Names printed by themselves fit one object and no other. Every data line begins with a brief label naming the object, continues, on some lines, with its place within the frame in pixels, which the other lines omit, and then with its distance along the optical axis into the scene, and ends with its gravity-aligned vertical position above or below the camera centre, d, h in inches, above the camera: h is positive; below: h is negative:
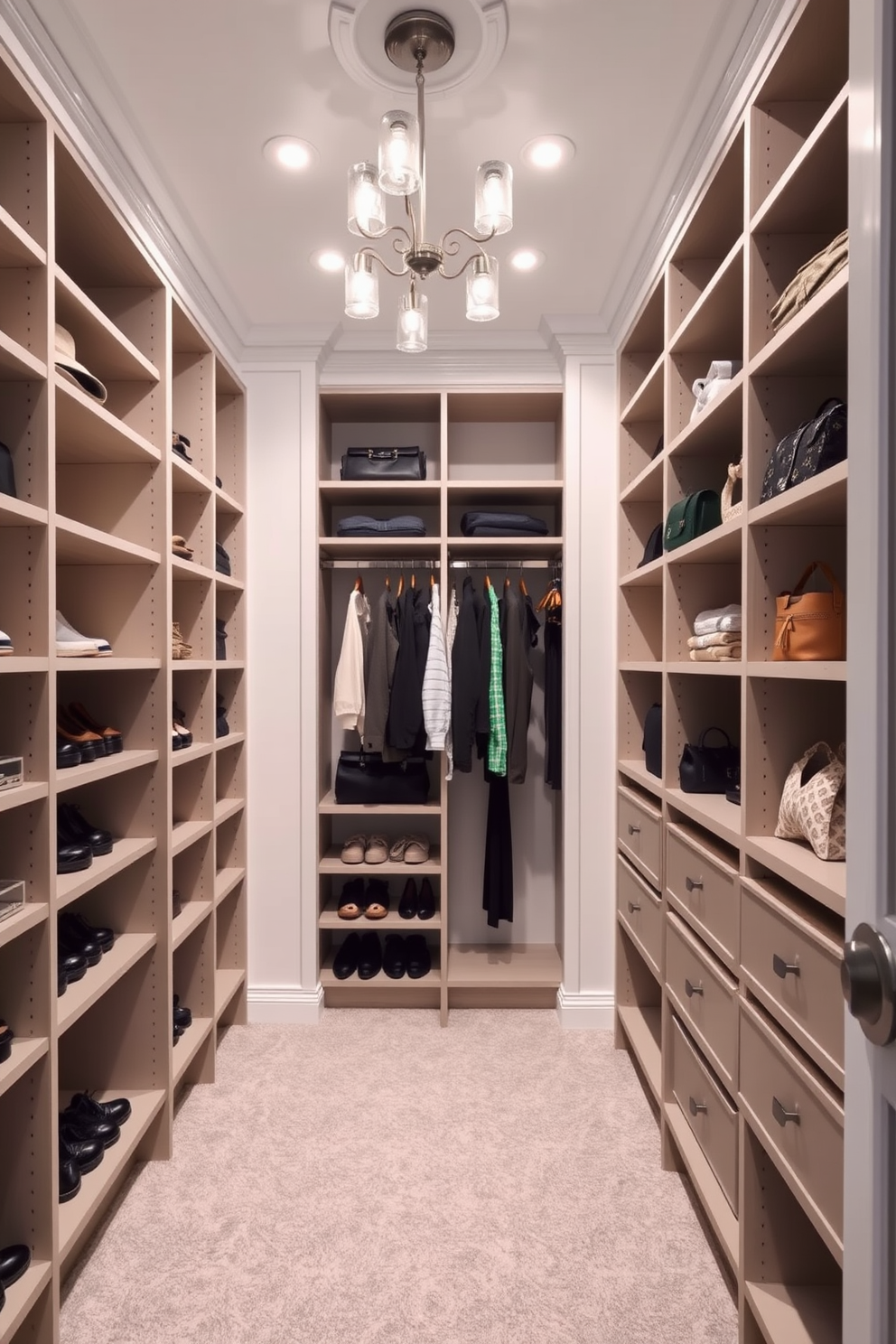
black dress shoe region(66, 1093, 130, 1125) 73.7 -42.3
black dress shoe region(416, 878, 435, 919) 119.8 -35.5
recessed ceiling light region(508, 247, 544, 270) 92.8 +52.5
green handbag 75.0 +16.7
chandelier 55.1 +38.0
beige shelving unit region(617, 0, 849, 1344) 49.1 -6.5
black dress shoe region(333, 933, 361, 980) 118.3 -43.9
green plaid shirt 113.3 -6.6
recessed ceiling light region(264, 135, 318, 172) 72.7 +51.6
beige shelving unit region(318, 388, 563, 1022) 119.3 +17.1
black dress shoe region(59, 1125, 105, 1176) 68.6 -43.1
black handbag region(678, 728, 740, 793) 77.4 -8.9
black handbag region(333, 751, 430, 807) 119.0 -16.2
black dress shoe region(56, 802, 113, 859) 74.6 -15.2
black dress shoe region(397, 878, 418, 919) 119.6 -35.3
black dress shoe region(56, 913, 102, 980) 72.2 -25.5
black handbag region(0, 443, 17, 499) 55.1 +15.1
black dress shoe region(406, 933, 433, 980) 117.5 -43.7
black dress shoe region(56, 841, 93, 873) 68.1 -16.1
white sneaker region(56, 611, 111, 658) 67.2 +3.3
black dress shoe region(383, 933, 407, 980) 117.5 -43.6
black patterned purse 48.4 +15.6
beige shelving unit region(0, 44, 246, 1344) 57.2 +0.4
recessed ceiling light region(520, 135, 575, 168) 73.1 +52.1
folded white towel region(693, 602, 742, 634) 69.3 +5.9
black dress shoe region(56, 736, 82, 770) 66.3 -6.6
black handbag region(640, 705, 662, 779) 92.8 -7.3
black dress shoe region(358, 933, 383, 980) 118.3 -44.2
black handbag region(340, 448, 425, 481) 118.3 +33.9
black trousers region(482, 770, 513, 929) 122.4 -29.1
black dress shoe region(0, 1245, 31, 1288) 54.3 -42.3
